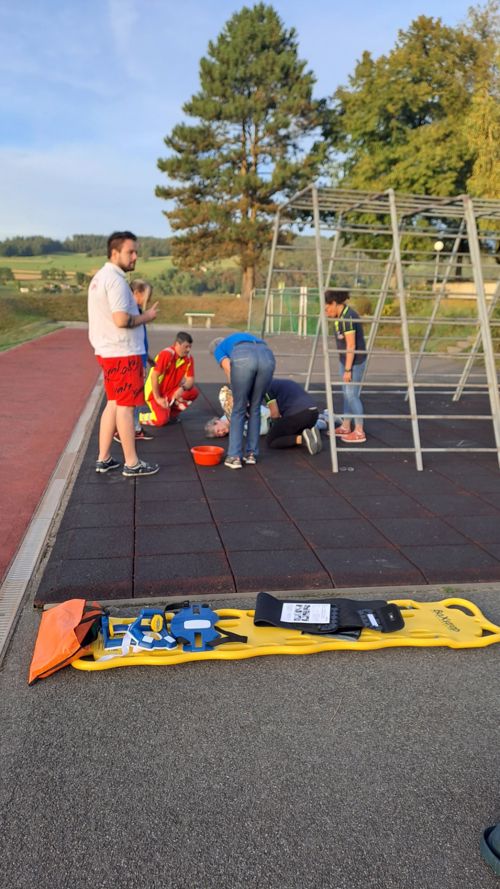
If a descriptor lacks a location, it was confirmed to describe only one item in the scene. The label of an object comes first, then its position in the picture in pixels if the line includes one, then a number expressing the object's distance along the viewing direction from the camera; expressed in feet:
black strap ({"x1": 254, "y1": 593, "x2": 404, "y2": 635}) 10.07
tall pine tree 121.60
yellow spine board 9.34
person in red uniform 23.84
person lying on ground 23.57
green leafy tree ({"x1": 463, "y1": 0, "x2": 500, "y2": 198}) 59.52
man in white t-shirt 16.17
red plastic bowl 19.69
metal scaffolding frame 20.03
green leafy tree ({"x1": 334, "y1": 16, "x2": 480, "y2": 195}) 91.56
